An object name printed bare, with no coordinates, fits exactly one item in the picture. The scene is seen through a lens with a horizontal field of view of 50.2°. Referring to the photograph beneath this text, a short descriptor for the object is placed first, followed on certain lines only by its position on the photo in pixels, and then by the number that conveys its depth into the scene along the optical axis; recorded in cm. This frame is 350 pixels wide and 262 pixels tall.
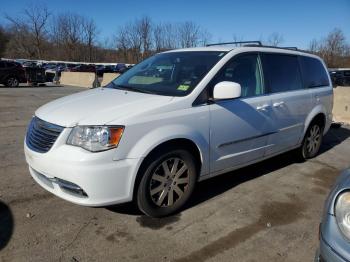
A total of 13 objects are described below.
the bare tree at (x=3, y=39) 8506
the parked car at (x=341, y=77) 2617
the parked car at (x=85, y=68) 4378
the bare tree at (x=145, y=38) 6760
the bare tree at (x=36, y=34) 8375
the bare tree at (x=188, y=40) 6189
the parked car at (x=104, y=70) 4316
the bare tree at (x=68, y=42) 8469
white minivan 340
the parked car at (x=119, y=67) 5081
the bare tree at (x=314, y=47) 6176
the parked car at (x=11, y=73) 2292
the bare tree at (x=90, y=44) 8506
